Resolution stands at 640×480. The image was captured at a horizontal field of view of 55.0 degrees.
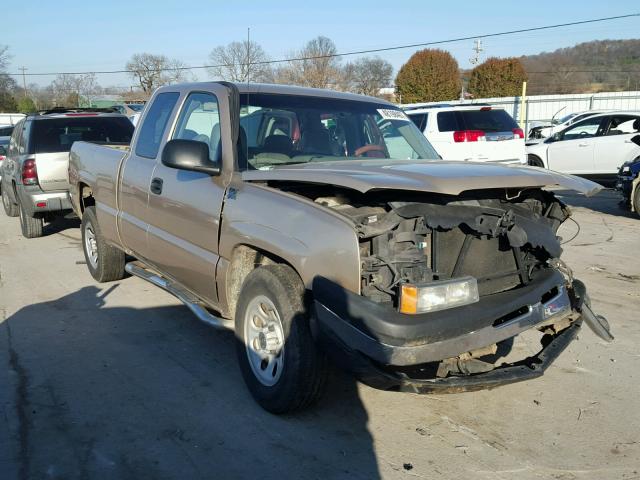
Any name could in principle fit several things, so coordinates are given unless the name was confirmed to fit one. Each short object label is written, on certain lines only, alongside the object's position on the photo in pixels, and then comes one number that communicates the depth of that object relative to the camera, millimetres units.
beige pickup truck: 3180
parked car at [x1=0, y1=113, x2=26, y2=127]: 29831
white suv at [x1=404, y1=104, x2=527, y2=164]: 13000
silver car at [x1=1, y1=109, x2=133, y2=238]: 9234
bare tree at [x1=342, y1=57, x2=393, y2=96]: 42344
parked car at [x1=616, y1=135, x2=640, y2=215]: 10391
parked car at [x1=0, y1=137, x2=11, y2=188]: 11250
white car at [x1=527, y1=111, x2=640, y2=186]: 13867
